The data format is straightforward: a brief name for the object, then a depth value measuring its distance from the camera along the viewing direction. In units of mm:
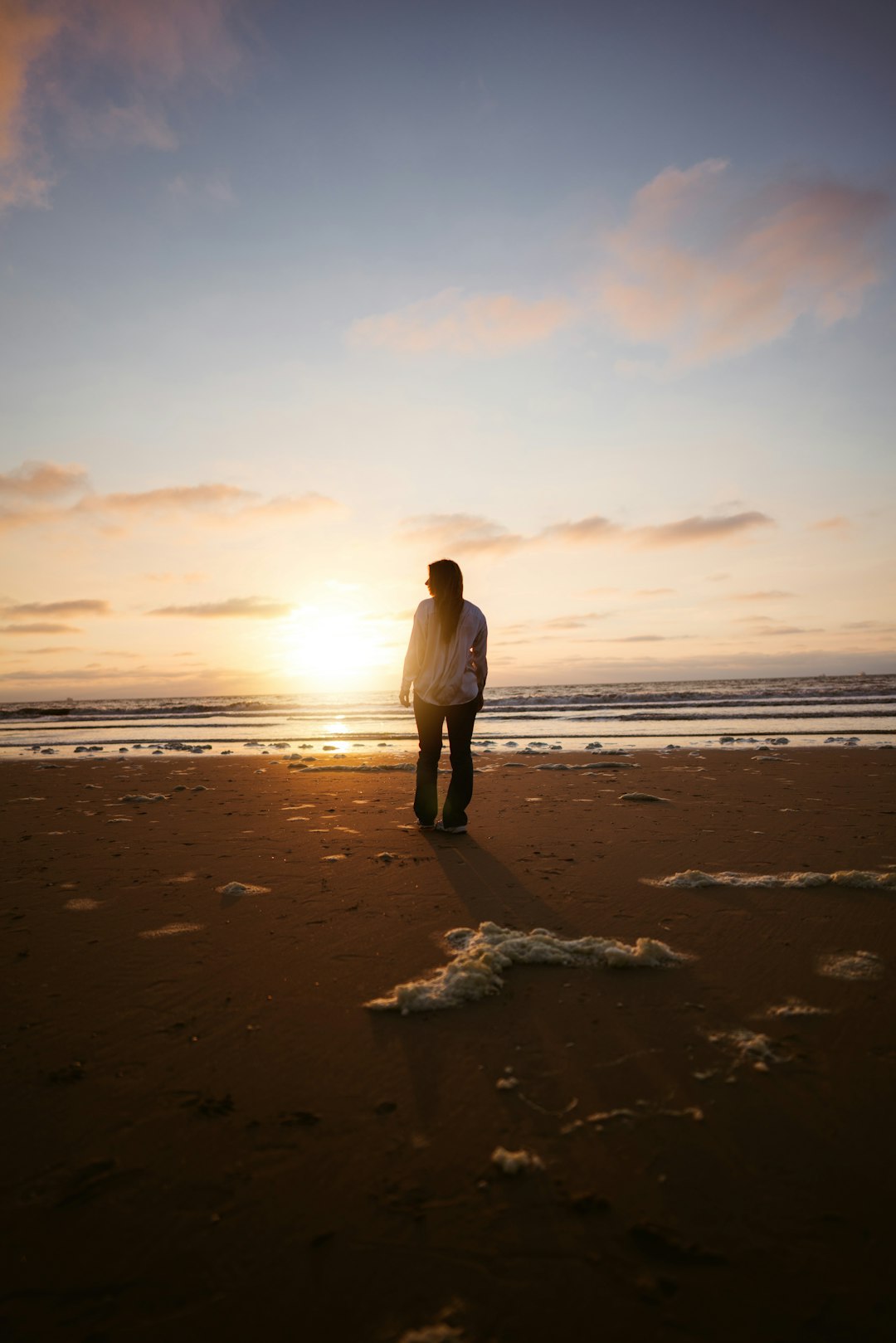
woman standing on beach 5965
